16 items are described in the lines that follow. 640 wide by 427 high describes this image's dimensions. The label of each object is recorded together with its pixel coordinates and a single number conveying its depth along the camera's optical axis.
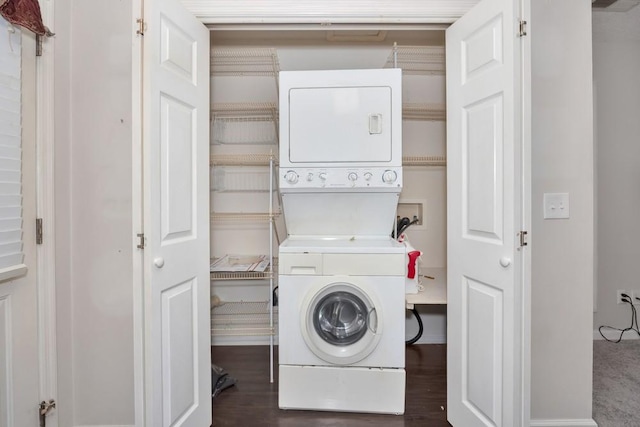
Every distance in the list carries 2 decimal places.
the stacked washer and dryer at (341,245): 1.76
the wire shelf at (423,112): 2.58
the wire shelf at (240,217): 2.45
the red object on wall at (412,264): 2.01
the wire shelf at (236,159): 2.47
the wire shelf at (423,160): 2.52
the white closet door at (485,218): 1.32
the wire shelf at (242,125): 2.58
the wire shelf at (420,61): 2.41
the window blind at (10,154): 1.29
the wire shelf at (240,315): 2.56
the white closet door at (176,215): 1.27
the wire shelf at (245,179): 2.65
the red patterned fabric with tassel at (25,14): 1.27
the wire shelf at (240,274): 2.13
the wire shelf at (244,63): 2.53
